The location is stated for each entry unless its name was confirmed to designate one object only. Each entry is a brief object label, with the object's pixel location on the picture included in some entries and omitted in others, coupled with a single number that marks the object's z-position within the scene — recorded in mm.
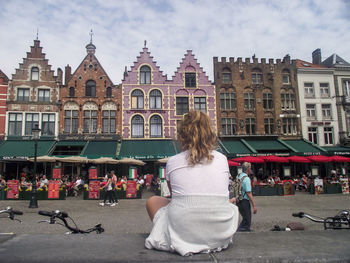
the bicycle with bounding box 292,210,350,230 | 3758
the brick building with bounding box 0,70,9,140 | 23778
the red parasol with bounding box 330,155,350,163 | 21759
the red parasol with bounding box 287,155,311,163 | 21453
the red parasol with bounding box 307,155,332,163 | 21500
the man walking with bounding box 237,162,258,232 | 6398
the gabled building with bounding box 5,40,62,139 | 24094
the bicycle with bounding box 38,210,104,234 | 3086
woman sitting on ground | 2029
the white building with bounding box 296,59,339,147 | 27859
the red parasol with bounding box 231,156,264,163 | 21062
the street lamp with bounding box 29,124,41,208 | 12508
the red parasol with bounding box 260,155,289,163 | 21408
